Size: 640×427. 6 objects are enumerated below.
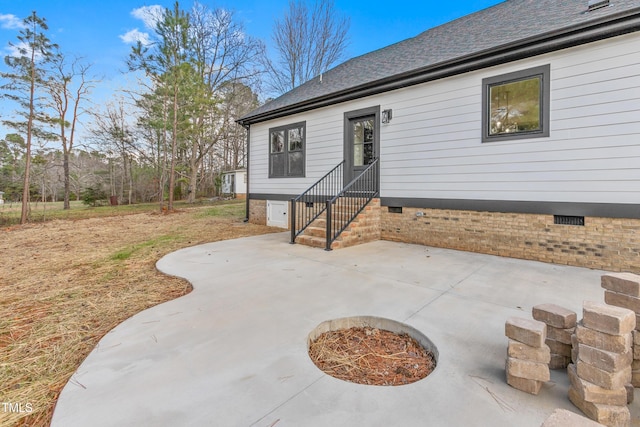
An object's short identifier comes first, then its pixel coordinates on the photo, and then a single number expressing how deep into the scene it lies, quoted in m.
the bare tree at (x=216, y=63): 16.88
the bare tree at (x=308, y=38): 16.38
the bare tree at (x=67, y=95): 13.16
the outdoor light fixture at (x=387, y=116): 6.66
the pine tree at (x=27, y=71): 10.18
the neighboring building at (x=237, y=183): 22.75
